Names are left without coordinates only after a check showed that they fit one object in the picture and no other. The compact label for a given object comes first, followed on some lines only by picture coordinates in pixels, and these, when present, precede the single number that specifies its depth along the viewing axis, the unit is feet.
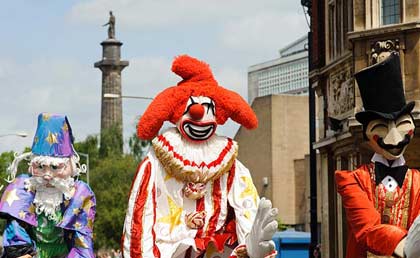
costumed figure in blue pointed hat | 42.70
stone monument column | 292.40
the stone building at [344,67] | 79.87
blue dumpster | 114.01
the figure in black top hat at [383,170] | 35.27
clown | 39.50
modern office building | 357.00
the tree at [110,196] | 185.57
